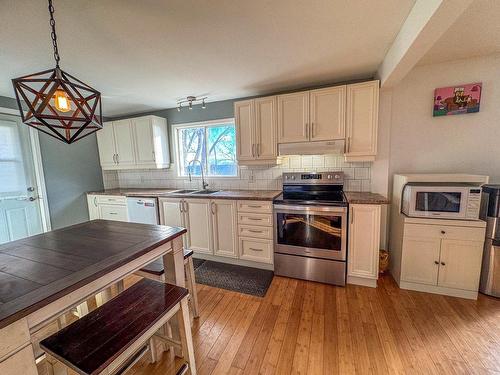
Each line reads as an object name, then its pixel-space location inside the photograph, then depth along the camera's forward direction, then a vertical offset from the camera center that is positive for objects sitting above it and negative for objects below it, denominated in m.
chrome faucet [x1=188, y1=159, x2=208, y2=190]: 3.45 -0.26
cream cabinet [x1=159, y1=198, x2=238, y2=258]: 2.76 -0.79
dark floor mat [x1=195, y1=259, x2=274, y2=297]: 2.32 -1.37
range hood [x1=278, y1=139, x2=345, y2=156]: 2.46 +0.16
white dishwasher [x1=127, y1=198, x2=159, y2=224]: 3.16 -0.68
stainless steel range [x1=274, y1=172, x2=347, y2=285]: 2.24 -0.86
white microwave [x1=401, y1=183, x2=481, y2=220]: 1.90 -0.41
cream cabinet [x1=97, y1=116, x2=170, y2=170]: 3.44 +0.37
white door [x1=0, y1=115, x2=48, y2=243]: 2.71 -0.21
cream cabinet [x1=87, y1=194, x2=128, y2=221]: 3.46 -0.68
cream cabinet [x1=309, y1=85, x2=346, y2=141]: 2.42 +0.55
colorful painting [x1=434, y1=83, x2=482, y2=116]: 2.23 +0.62
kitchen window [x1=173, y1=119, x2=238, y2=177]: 3.36 +0.26
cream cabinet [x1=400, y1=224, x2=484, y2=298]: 1.95 -0.98
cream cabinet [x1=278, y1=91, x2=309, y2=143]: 2.56 +0.54
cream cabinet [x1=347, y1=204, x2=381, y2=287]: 2.15 -0.86
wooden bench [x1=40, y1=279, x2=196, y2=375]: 0.88 -0.78
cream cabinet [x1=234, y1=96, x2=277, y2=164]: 2.73 +0.42
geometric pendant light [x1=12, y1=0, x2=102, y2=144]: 0.97 +0.32
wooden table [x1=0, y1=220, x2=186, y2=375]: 0.73 -0.47
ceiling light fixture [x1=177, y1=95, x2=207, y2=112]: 3.05 +0.96
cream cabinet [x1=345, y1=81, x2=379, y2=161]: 2.31 +0.43
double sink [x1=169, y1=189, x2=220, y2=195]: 3.29 -0.44
